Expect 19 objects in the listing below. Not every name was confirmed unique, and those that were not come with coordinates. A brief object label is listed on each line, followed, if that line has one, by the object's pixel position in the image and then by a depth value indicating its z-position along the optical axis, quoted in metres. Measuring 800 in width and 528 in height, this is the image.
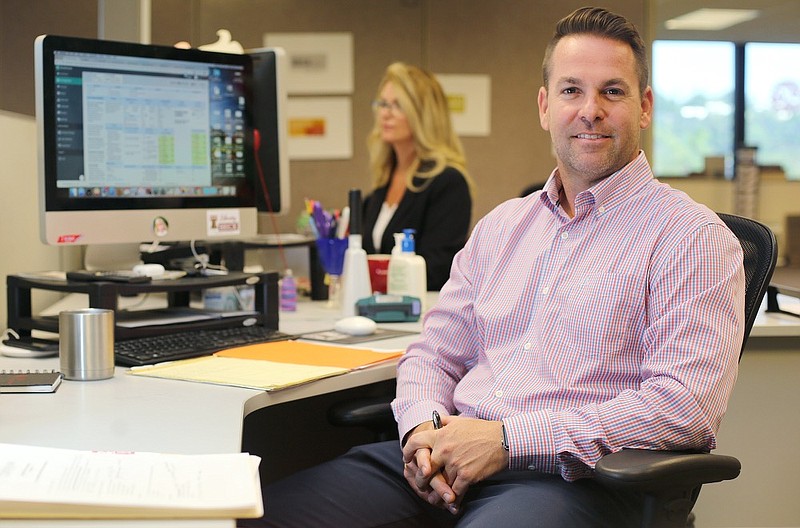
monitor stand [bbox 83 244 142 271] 2.28
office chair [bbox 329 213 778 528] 1.15
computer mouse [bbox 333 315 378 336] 2.00
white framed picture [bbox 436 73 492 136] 4.55
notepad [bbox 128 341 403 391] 1.52
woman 3.32
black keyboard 1.65
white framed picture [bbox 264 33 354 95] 4.50
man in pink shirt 1.33
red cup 2.48
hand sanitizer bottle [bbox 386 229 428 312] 2.32
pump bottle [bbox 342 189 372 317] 2.30
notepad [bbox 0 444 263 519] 0.87
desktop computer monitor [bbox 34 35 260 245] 1.81
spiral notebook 1.40
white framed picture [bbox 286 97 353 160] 4.52
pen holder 2.51
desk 1.16
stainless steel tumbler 1.49
